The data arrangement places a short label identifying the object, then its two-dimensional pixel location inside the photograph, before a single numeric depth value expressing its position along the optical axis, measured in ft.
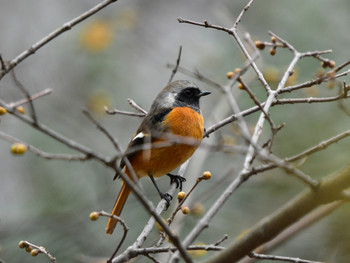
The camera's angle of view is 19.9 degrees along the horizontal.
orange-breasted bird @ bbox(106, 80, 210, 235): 29.71
